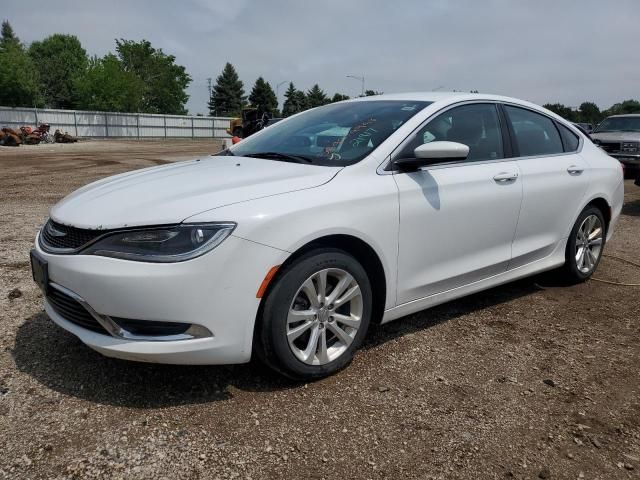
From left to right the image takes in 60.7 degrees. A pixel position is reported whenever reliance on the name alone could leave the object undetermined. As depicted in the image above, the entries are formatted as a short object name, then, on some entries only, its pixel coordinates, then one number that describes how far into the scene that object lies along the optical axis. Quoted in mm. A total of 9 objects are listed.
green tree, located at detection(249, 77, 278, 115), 83938
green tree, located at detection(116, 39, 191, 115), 57000
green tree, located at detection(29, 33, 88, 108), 73188
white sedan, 2475
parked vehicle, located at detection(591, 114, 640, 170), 12430
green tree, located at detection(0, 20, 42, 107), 47469
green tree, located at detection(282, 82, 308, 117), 90062
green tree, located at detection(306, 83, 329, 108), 89688
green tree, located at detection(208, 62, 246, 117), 84375
